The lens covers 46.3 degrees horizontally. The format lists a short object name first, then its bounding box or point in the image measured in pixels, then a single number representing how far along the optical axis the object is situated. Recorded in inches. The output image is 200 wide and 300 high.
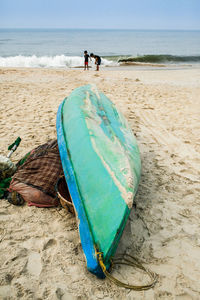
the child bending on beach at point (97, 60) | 534.6
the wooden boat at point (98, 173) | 75.0
